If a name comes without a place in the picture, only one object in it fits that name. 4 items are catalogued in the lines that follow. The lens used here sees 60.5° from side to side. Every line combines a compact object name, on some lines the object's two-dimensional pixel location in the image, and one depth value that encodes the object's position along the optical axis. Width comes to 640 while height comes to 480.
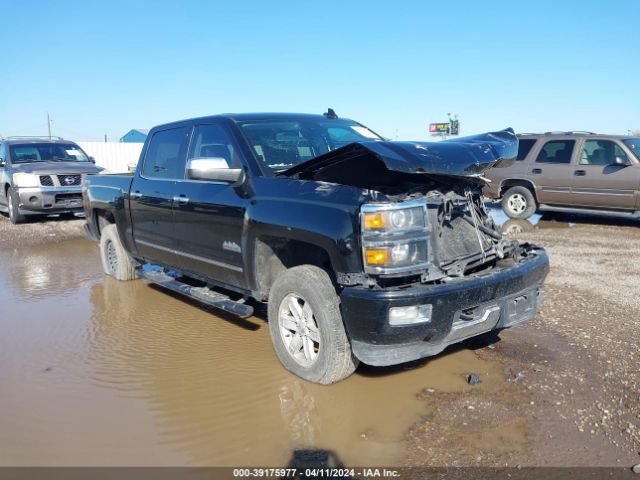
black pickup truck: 3.26
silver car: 11.20
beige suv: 10.38
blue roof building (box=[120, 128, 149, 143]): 46.56
